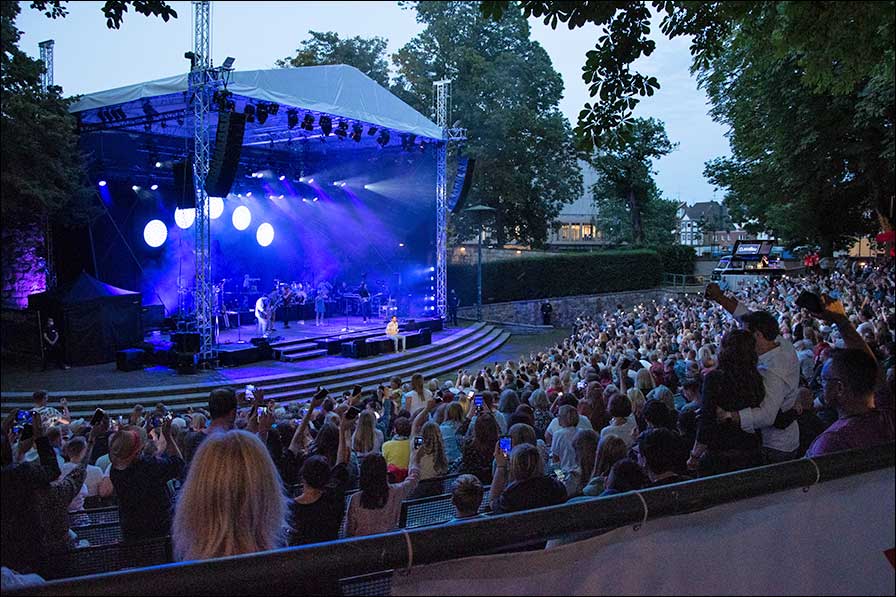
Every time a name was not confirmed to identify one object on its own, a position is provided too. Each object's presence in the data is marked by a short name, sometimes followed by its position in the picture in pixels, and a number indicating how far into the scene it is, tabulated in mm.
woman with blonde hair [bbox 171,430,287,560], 2061
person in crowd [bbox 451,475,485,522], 3533
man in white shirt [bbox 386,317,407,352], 19297
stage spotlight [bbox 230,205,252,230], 23609
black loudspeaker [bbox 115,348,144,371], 15531
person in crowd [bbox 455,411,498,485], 4992
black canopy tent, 15703
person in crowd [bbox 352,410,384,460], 5629
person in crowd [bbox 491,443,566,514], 3461
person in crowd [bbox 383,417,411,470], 5422
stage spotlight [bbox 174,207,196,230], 21314
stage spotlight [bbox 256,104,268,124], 16281
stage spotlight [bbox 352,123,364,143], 18766
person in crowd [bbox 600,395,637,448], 5125
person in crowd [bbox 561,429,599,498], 4672
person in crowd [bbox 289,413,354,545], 3316
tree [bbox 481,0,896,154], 4359
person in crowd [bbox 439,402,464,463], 5949
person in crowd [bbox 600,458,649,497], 3410
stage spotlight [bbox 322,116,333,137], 17844
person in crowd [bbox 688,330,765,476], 3287
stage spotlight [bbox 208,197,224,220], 22125
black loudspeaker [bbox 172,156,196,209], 17688
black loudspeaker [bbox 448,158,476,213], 22562
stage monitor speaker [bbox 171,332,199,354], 15414
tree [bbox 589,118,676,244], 37781
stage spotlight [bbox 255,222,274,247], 24669
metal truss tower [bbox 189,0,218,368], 14359
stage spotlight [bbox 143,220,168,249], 20562
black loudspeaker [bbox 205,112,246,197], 14539
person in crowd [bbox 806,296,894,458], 2795
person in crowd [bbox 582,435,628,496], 4285
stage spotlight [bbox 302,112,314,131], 17266
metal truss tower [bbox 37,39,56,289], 16608
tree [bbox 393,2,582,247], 30797
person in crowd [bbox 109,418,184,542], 3847
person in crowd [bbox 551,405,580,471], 4992
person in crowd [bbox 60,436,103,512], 4376
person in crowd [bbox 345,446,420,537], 3537
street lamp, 24000
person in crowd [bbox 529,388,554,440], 6664
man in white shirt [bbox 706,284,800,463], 3361
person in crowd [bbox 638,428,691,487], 3385
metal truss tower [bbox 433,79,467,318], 22078
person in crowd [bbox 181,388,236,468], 4324
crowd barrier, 1276
